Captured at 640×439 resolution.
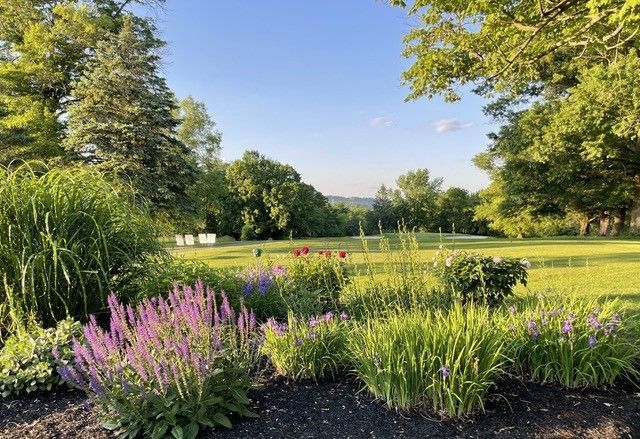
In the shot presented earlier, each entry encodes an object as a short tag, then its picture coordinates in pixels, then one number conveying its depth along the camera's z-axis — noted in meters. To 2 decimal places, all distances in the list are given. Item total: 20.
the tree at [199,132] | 31.23
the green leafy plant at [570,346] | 2.52
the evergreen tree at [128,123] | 15.88
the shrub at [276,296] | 3.79
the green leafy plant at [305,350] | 2.64
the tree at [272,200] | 41.97
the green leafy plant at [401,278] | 2.89
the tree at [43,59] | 15.81
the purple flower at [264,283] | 4.06
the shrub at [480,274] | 4.20
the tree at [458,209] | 48.25
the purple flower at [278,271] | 4.64
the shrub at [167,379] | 1.98
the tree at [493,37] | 4.87
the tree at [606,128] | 15.61
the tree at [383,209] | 51.59
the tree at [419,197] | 51.19
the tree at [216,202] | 22.17
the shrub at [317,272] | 4.40
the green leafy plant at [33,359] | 2.55
